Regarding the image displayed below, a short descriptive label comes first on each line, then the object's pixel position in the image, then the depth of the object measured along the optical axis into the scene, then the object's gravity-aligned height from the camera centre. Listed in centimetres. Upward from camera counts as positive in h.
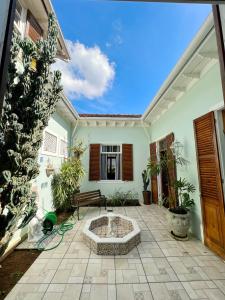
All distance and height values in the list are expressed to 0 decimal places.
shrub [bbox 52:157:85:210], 475 -39
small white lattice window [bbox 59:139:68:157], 530 +87
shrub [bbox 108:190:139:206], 584 -108
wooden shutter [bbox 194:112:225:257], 256 -22
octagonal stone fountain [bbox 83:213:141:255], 259 -131
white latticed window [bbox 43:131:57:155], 416 +84
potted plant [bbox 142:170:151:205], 588 -70
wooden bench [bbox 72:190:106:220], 452 -89
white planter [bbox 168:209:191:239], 306 -109
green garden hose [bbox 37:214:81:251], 280 -141
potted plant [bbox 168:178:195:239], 307 -88
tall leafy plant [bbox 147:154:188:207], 376 +23
